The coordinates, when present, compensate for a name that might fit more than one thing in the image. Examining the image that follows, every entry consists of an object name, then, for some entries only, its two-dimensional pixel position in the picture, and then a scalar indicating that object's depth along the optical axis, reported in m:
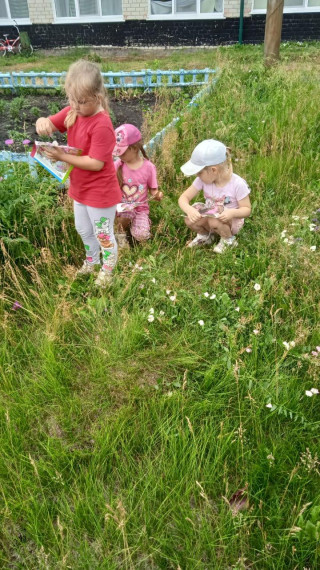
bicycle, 14.12
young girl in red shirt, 2.91
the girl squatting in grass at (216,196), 3.36
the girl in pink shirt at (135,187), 3.78
